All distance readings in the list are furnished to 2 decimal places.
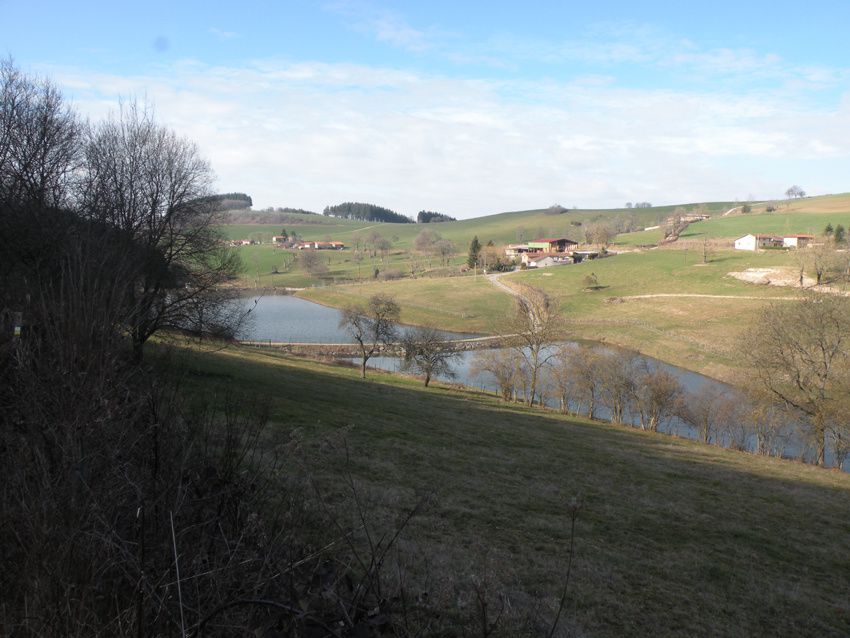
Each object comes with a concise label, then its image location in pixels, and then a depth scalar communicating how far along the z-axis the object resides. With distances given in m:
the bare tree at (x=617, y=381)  36.59
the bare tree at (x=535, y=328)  42.25
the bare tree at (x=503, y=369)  42.75
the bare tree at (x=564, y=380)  39.09
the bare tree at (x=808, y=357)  28.86
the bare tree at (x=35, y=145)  19.62
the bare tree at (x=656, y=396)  35.31
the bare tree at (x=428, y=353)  42.94
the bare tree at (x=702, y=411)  34.88
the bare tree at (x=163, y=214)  20.69
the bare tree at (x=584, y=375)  37.78
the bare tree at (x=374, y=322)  44.48
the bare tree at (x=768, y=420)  30.18
